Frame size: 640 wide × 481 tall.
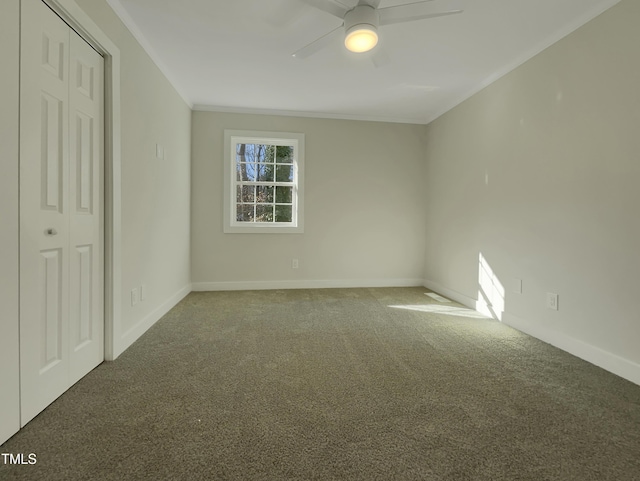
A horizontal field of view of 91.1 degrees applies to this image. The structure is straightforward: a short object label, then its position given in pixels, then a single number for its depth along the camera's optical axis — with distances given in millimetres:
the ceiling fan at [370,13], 1894
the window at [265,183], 4383
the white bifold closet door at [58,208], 1457
